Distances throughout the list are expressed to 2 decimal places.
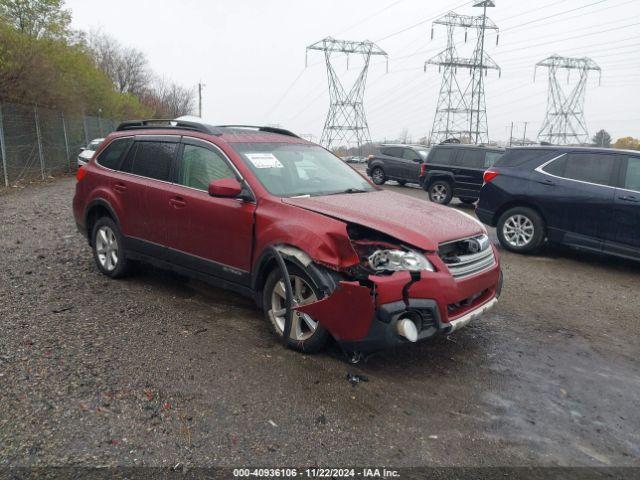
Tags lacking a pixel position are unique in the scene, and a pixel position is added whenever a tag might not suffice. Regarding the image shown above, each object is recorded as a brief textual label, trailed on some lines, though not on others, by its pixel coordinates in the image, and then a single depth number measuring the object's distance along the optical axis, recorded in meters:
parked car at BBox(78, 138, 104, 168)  18.02
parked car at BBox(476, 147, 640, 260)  6.88
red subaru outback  3.48
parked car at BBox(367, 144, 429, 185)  20.00
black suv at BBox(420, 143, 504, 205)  14.70
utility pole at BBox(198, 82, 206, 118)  71.11
